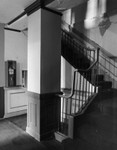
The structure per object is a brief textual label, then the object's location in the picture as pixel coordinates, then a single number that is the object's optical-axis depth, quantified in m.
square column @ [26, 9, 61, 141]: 2.86
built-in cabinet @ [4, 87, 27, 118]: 4.22
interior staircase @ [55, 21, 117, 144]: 2.73
